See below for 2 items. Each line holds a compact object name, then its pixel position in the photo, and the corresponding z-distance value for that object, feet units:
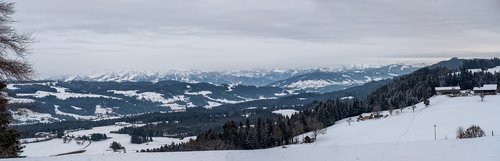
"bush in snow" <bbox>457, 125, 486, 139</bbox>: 137.08
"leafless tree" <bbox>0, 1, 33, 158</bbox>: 61.82
